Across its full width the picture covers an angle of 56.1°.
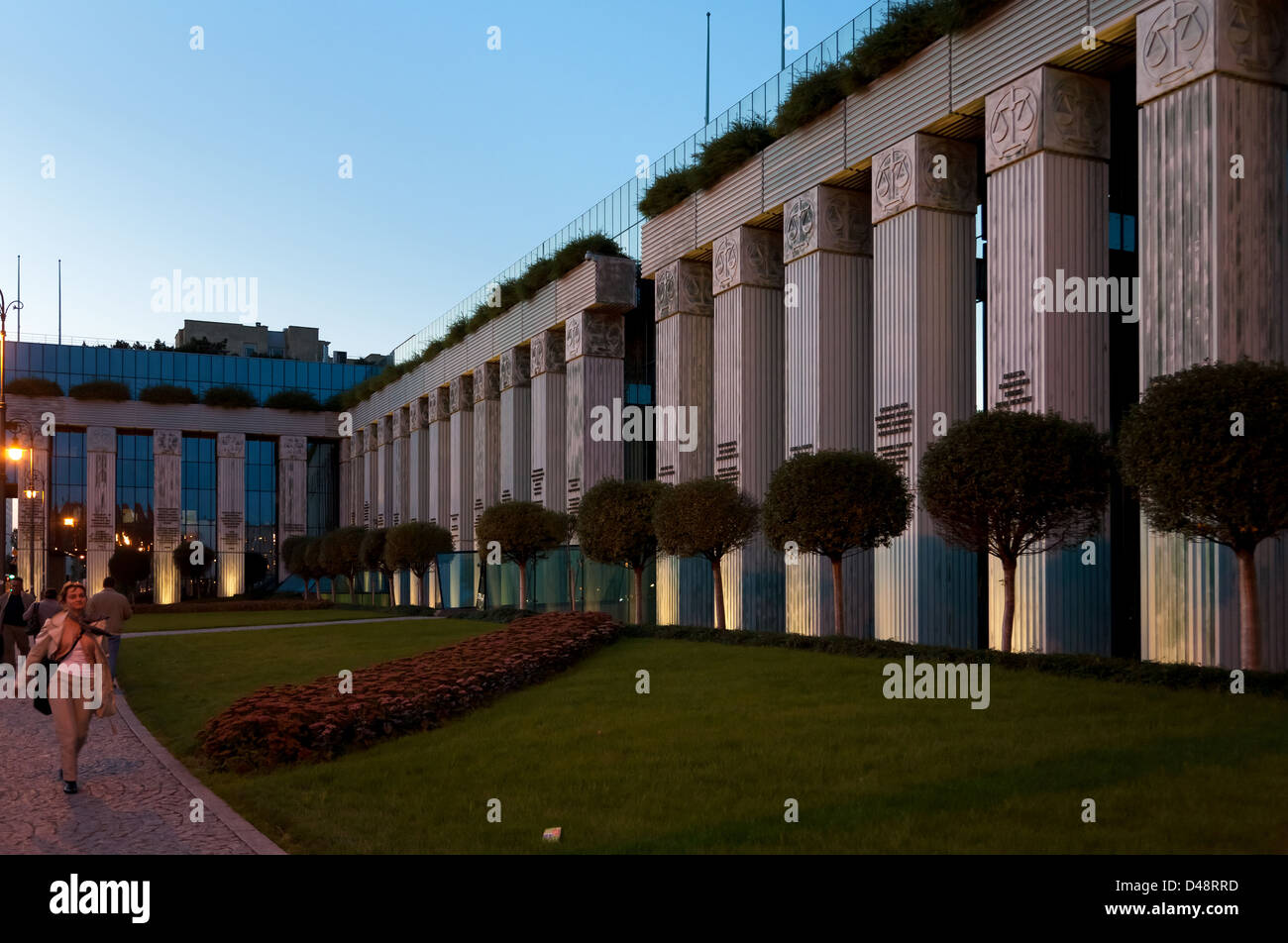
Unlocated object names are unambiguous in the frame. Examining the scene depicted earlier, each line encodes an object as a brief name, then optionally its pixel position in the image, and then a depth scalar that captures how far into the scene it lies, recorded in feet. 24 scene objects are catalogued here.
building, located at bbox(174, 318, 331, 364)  328.29
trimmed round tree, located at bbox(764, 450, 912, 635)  74.02
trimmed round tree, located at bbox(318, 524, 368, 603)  194.64
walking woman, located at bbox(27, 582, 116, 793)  42.68
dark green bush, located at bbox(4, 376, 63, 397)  243.19
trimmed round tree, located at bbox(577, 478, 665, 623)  102.17
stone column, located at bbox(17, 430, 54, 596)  242.37
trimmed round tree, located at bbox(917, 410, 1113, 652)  60.03
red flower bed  48.44
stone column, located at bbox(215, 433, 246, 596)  259.19
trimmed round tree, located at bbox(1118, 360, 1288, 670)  48.26
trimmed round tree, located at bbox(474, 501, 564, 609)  128.36
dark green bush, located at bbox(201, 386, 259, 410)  261.85
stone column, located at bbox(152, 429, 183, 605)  254.27
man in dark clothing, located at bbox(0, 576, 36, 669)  77.77
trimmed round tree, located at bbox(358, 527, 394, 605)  178.70
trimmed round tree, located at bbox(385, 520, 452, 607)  163.73
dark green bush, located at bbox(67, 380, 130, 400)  250.37
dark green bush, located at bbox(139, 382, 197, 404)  256.32
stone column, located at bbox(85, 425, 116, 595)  249.75
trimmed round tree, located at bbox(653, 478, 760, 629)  90.22
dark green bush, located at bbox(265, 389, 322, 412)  269.85
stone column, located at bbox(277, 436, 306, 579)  268.62
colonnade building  61.87
